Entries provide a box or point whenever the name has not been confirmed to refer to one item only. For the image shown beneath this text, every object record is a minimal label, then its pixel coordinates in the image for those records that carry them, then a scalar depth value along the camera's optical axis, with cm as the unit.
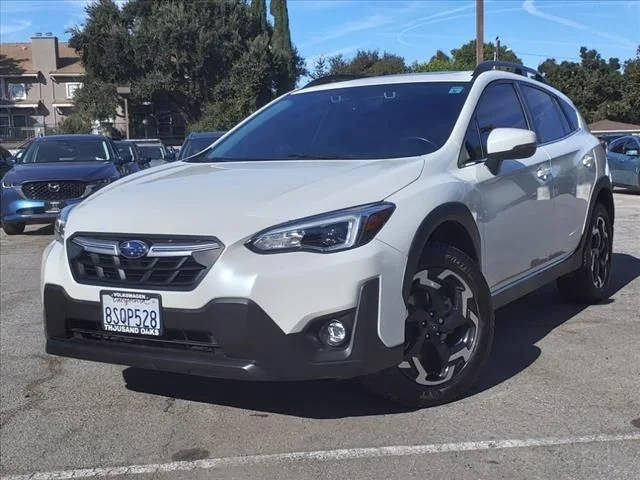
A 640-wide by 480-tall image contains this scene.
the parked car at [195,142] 1337
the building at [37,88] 5497
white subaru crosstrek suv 335
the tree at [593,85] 5666
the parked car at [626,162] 1788
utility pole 2353
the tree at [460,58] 6333
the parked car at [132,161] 1279
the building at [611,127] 4597
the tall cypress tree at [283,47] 4547
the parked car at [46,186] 1152
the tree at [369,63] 5651
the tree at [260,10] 4609
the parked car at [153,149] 2340
